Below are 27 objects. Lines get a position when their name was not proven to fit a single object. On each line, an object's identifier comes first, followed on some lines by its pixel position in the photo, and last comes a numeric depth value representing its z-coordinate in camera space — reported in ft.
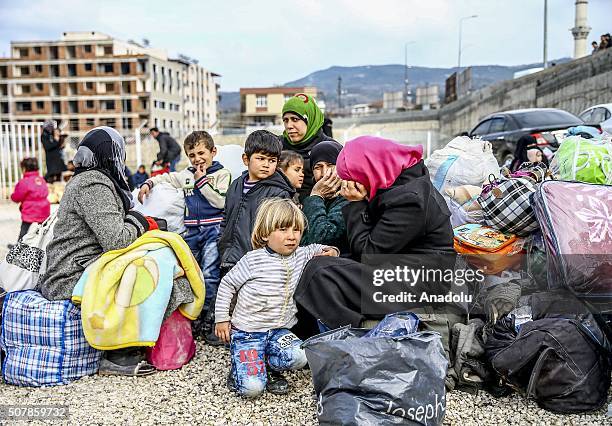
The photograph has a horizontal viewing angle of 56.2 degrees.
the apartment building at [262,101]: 294.66
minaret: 96.02
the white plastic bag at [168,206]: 15.92
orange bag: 12.82
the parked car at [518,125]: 35.86
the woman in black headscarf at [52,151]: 45.23
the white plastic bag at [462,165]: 16.51
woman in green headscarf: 15.74
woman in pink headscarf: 10.78
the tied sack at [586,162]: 13.32
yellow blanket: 11.40
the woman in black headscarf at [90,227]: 11.92
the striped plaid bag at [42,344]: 11.54
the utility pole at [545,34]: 88.48
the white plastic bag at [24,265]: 12.76
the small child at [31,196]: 25.98
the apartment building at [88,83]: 230.07
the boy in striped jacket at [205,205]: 14.87
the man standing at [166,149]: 43.68
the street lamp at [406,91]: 195.59
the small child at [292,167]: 14.37
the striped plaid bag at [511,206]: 12.85
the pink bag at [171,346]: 12.28
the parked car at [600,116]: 31.53
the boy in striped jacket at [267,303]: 10.95
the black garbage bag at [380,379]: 8.50
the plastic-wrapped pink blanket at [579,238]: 11.02
